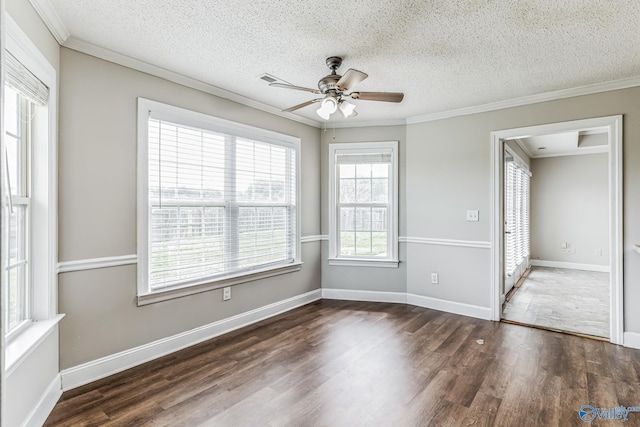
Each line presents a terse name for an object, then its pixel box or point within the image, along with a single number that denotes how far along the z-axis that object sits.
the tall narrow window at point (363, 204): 4.48
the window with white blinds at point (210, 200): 2.84
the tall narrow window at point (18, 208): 1.89
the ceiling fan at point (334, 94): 2.47
